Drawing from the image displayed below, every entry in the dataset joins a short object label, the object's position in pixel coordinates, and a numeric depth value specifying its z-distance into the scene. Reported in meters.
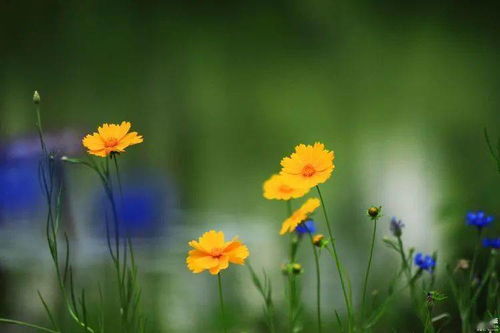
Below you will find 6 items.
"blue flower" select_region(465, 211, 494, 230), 2.79
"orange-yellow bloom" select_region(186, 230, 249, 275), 2.32
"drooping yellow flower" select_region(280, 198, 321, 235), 2.36
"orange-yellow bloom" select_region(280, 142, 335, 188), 2.31
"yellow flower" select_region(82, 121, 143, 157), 2.33
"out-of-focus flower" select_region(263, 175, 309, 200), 2.40
